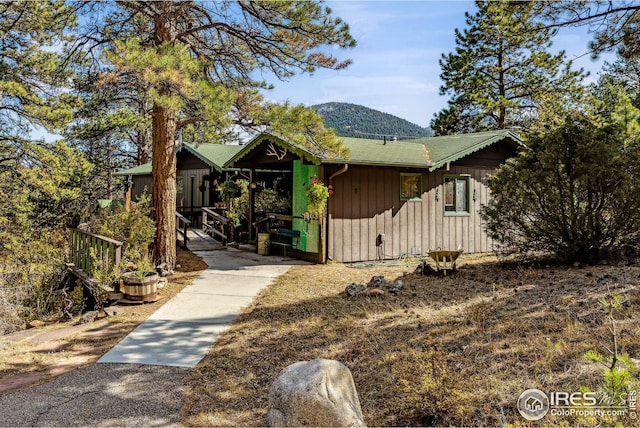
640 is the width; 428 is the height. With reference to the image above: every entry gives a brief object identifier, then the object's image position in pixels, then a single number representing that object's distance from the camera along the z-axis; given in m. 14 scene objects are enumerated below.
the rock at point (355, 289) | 7.25
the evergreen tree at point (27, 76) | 13.52
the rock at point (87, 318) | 6.31
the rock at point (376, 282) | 7.51
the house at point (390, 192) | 10.65
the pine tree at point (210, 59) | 7.82
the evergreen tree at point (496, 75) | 22.27
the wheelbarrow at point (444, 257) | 8.70
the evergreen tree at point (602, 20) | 6.80
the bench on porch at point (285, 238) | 11.28
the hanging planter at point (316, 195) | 9.80
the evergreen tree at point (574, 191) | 7.55
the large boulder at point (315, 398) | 3.05
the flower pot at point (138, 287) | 7.09
